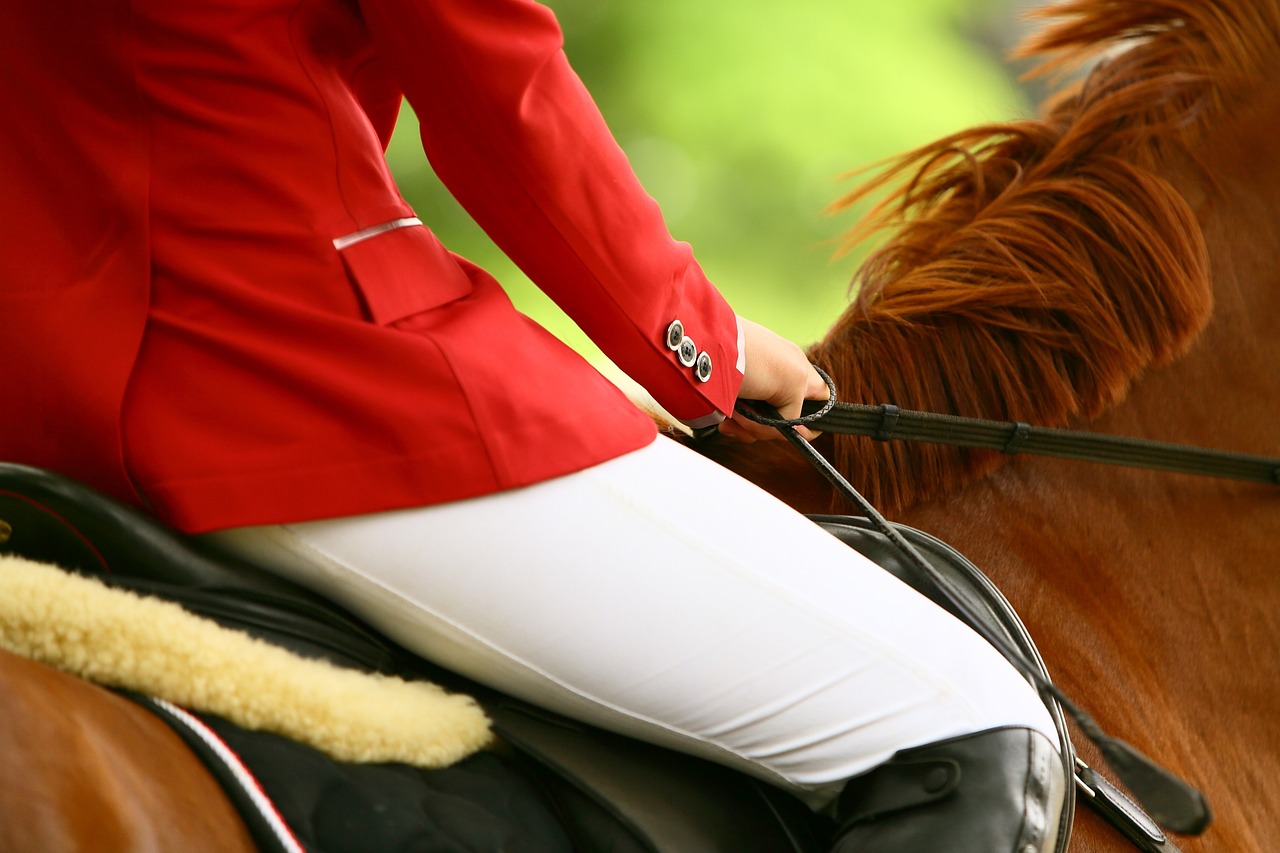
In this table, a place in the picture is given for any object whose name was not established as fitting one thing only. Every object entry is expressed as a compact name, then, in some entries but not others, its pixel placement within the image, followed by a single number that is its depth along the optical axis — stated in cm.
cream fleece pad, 785
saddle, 785
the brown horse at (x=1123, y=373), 816
